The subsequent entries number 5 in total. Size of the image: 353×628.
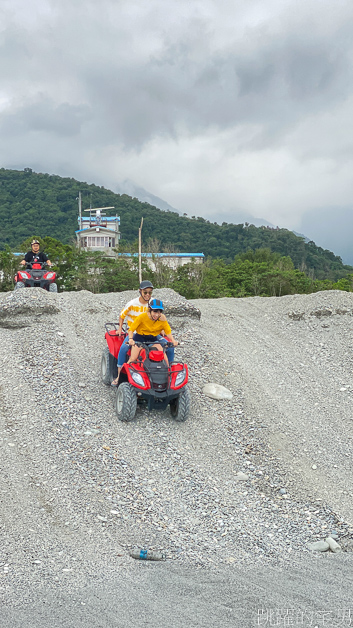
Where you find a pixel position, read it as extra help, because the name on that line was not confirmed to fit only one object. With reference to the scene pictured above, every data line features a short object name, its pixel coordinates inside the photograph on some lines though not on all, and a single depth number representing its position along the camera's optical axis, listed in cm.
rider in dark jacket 1400
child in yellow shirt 702
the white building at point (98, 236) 4675
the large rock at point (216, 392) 816
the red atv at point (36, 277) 1384
